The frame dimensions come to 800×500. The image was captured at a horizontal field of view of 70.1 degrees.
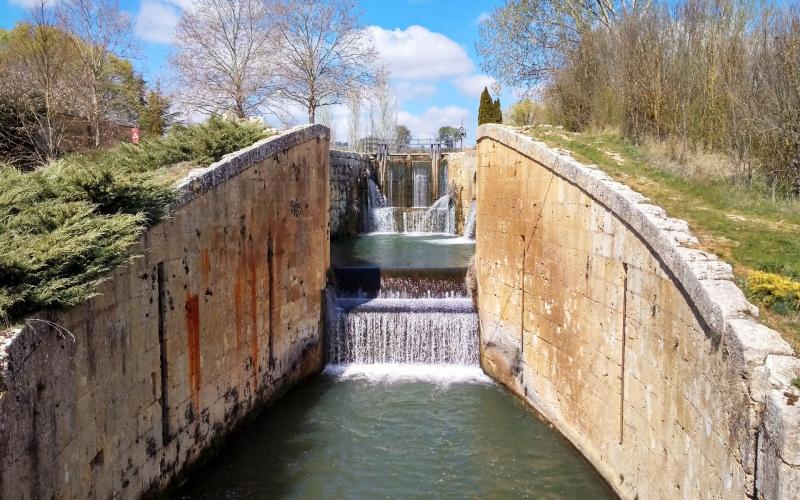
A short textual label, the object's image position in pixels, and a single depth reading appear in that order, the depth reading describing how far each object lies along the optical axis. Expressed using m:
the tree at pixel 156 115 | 20.05
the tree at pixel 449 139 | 36.25
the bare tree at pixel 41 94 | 12.22
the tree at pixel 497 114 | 26.93
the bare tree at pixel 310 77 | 22.70
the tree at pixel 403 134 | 37.43
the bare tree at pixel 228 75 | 20.84
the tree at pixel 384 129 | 44.25
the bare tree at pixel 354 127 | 41.33
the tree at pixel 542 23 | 18.75
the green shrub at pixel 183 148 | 8.80
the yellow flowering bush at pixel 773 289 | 5.01
